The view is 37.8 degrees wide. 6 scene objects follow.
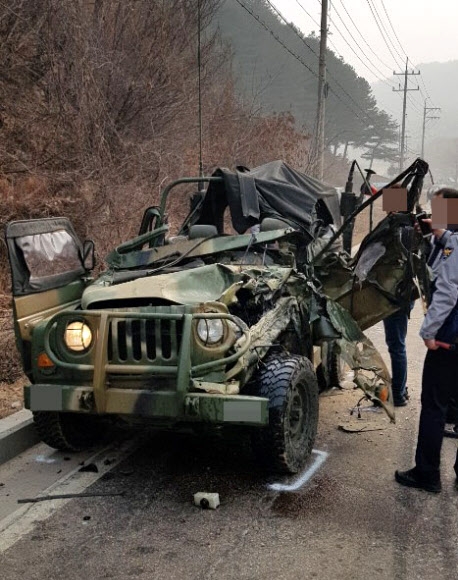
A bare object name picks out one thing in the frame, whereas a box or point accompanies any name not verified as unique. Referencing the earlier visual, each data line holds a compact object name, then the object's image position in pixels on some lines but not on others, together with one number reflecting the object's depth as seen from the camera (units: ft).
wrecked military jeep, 12.78
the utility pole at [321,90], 66.13
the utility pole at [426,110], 245.59
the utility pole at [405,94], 189.57
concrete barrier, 15.20
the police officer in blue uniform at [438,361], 12.83
